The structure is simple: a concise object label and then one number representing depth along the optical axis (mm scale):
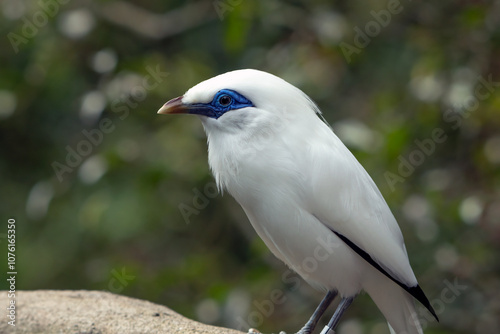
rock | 7996
